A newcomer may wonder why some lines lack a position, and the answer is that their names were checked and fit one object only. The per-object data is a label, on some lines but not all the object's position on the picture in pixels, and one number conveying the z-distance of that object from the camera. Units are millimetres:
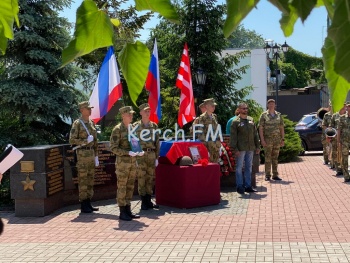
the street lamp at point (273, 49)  19997
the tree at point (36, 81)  11555
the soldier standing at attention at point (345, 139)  11414
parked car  18859
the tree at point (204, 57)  15430
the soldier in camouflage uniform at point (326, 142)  13641
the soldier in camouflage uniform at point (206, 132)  9914
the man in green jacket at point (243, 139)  9930
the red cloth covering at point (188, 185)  8578
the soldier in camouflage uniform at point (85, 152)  8453
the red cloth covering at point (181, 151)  8758
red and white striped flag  10875
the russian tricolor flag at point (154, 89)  9875
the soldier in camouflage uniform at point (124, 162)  7699
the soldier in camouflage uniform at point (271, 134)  11734
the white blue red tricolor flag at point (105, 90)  8664
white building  29797
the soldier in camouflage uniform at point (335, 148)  11969
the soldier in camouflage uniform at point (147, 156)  8578
